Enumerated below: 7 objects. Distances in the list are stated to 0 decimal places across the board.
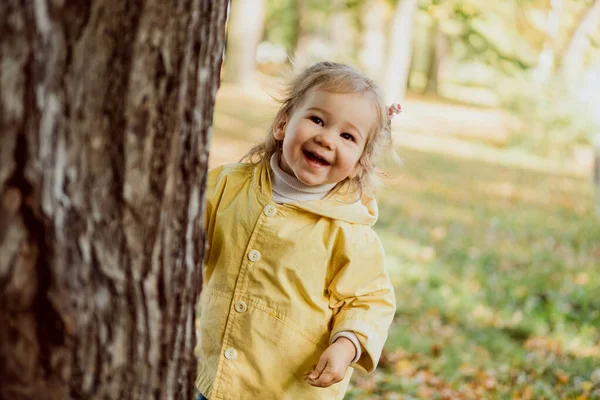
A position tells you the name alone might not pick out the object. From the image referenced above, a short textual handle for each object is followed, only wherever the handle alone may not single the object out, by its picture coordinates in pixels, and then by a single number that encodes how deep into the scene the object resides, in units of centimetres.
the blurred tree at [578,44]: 1667
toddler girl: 227
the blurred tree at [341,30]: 2677
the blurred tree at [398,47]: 1730
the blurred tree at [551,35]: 1902
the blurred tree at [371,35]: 2156
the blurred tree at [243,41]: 1956
